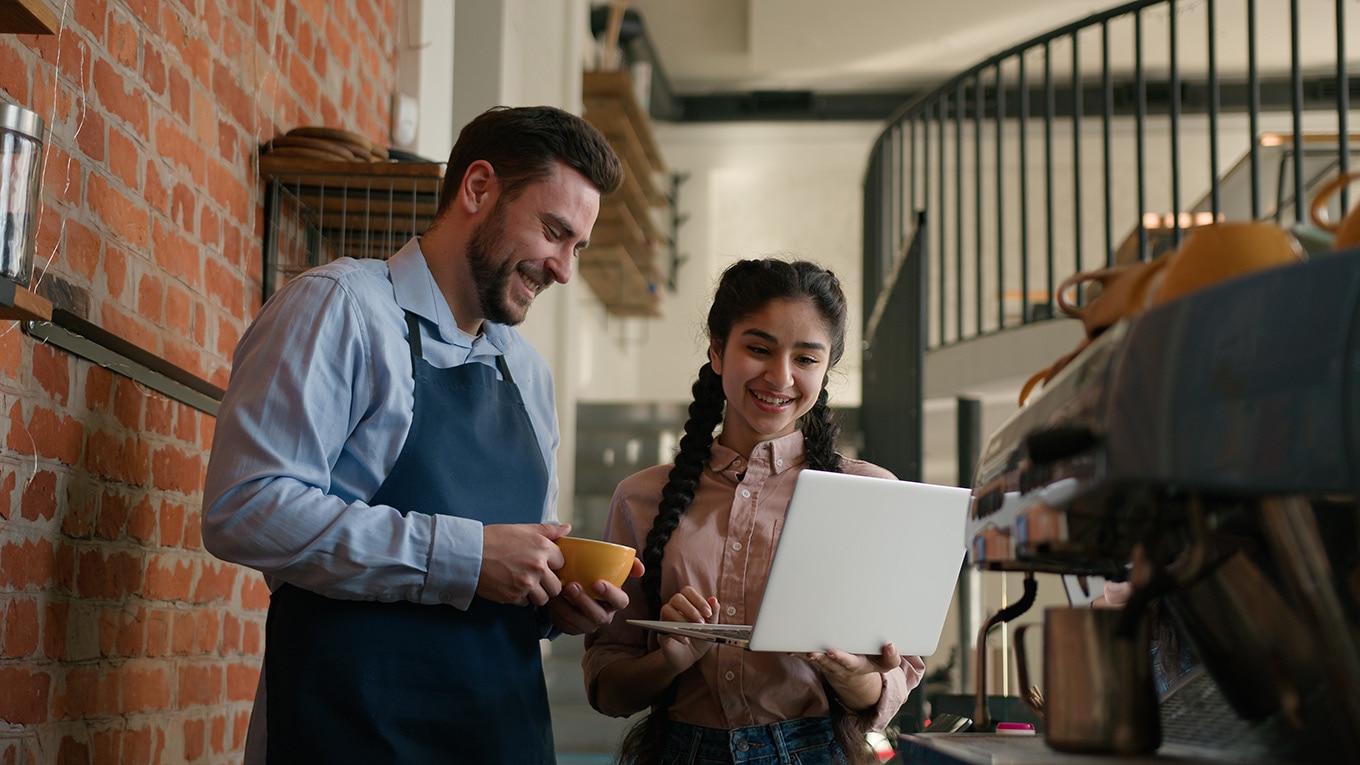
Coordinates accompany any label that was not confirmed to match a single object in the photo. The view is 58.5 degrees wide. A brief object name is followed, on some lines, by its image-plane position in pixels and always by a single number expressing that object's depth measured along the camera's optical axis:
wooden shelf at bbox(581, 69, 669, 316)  5.90
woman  1.53
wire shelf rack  2.29
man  1.32
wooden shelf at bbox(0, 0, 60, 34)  1.11
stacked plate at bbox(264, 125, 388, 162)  2.26
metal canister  1.16
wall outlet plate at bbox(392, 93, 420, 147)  3.09
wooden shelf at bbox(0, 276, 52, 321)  1.12
